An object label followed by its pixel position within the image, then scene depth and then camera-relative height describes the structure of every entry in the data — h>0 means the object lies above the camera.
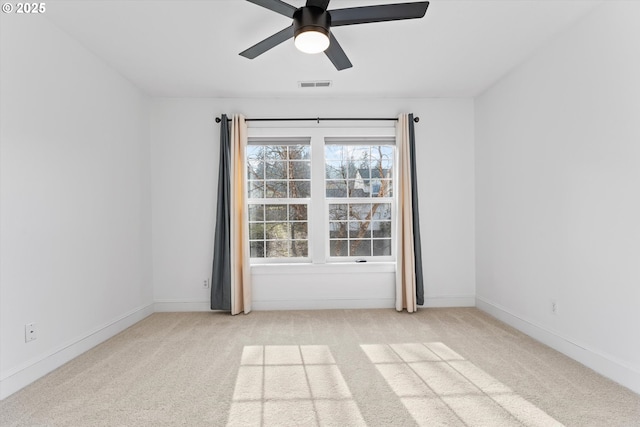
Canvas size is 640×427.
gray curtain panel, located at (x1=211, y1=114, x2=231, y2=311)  4.20 -0.28
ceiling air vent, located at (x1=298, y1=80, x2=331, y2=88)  3.89 +1.42
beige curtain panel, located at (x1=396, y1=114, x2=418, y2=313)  4.24 -0.15
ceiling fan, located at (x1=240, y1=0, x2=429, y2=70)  2.09 +1.18
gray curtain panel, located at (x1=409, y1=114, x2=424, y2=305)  4.29 -0.15
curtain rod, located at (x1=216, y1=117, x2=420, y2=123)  4.39 +1.17
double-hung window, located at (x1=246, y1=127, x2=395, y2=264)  4.46 +0.27
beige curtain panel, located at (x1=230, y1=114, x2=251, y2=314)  4.19 -0.08
